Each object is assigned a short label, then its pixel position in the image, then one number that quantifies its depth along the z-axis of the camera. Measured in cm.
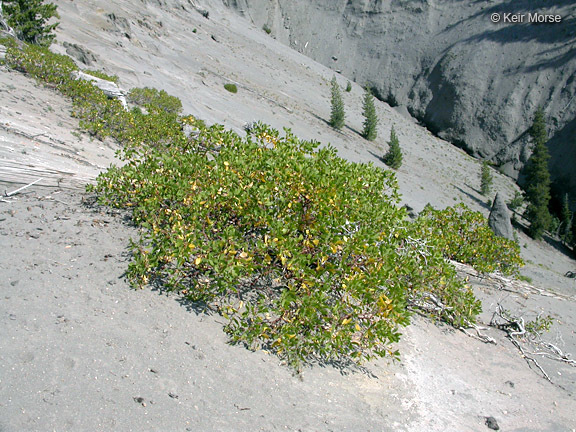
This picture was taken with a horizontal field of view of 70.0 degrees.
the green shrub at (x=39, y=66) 1034
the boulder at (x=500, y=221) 1956
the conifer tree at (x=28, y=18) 1576
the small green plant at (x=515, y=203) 3180
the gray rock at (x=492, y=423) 441
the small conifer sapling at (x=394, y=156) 2919
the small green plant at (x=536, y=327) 676
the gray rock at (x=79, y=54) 1895
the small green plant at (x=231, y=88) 2948
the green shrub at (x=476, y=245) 983
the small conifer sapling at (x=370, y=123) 3334
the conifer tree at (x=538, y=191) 2883
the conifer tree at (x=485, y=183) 3222
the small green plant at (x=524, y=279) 1033
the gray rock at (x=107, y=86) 1277
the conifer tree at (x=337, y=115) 3180
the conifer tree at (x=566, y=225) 2977
